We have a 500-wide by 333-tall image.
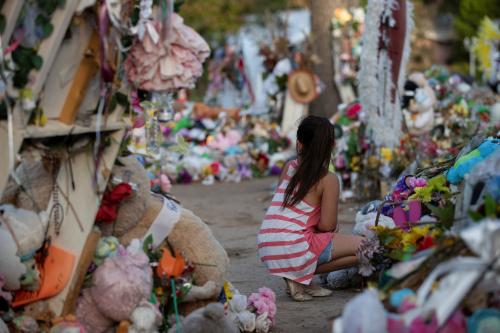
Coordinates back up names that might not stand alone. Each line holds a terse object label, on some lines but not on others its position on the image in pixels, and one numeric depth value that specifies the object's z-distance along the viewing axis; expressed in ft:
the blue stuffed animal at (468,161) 18.12
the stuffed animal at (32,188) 14.65
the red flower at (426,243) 14.30
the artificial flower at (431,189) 19.29
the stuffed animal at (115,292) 14.29
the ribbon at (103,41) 13.52
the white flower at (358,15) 59.13
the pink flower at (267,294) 17.39
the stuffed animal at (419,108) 39.04
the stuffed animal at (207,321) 14.74
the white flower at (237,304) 16.92
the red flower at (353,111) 38.45
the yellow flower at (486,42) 56.76
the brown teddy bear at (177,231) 15.42
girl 19.31
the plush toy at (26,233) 13.94
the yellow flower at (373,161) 34.89
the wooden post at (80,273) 14.34
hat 54.80
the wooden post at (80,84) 14.03
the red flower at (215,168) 47.80
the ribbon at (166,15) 14.46
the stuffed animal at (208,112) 52.44
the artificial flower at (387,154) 34.50
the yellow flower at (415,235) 15.47
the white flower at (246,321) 16.67
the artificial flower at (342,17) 59.00
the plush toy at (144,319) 14.30
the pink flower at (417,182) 20.77
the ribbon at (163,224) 15.61
